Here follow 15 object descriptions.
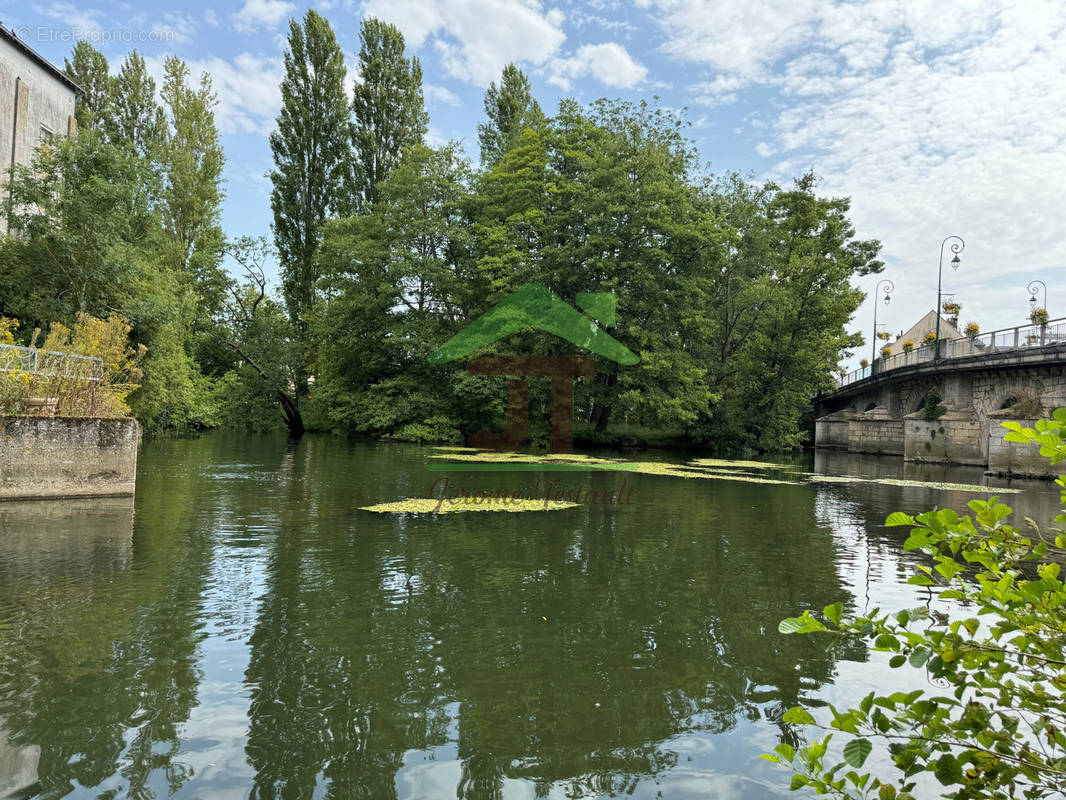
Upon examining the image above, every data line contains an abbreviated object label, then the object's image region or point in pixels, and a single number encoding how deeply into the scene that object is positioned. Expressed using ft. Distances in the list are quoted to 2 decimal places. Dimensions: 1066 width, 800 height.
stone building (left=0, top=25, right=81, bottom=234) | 82.17
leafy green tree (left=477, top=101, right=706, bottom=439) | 108.37
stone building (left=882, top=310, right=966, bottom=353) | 242.47
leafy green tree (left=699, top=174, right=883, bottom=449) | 119.14
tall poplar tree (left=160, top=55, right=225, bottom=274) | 126.82
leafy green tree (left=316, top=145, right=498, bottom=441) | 120.88
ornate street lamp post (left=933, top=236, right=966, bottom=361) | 113.50
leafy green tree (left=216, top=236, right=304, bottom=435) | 132.16
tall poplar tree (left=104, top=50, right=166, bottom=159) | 135.23
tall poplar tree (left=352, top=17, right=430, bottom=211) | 142.92
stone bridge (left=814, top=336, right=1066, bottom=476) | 89.33
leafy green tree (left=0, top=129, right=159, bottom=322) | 66.95
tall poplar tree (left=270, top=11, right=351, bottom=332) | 140.77
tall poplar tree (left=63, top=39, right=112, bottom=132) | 138.00
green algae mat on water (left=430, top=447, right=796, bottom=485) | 71.31
